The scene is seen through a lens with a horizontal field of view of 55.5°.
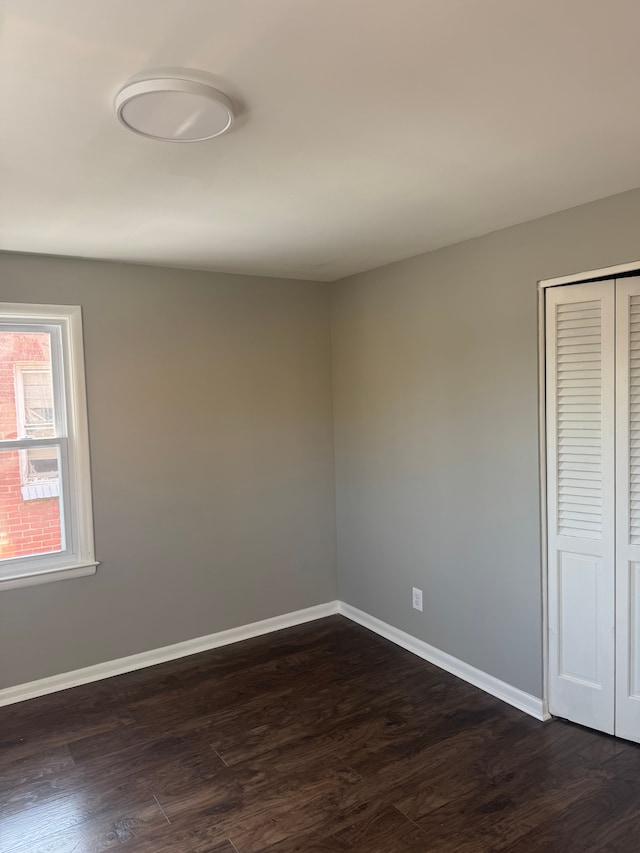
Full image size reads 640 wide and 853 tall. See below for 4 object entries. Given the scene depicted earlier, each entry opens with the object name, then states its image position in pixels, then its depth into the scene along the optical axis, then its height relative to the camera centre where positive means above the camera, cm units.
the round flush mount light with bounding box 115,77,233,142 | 142 +72
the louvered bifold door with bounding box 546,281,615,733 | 258 -49
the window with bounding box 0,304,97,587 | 318 -27
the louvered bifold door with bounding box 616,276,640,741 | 248 -50
